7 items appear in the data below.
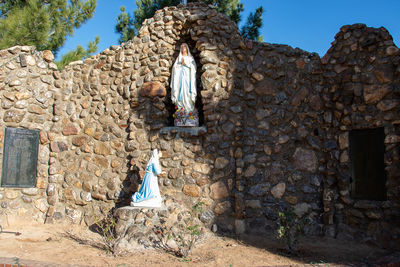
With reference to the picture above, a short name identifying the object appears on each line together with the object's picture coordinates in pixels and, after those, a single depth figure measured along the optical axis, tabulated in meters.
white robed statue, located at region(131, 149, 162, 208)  6.27
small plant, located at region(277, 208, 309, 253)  5.19
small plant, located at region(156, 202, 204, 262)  5.15
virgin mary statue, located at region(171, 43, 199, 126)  7.01
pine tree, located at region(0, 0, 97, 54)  9.38
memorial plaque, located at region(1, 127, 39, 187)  6.99
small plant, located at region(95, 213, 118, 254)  5.25
